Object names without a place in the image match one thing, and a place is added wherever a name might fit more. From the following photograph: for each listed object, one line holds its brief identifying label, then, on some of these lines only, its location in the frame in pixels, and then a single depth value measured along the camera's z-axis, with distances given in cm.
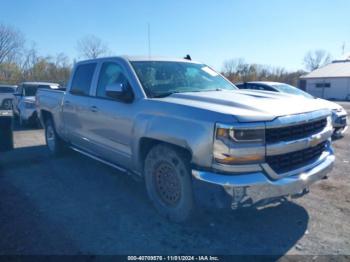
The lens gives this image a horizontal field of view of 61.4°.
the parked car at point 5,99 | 1908
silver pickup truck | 280
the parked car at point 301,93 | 842
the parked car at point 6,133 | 702
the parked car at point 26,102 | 1091
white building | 3975
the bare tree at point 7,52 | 5541
